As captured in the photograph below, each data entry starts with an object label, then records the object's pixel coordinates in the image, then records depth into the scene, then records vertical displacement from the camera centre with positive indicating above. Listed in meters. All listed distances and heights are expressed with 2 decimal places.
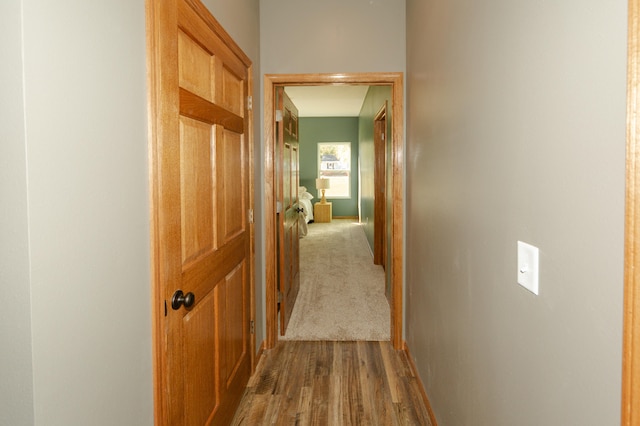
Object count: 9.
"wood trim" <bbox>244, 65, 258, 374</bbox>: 2.73 -0.12
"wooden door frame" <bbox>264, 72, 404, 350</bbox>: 3.16 +0.14
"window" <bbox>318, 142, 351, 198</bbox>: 11.28 +0.75
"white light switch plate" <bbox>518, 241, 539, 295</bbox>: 1.08 -0.20
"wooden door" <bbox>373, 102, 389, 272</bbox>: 5.70 -0.01
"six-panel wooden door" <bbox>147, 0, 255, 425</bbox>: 1.41 -0.08
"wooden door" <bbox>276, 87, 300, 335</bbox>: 3.37 -0.10
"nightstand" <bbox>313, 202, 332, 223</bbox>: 10.81 -0.50
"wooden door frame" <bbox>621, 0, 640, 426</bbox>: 0.70 -0.08
